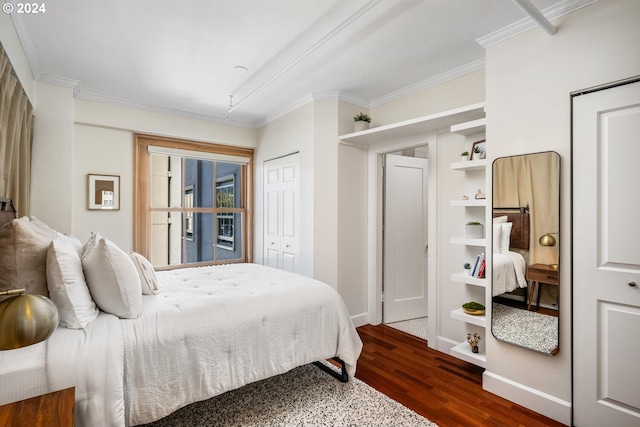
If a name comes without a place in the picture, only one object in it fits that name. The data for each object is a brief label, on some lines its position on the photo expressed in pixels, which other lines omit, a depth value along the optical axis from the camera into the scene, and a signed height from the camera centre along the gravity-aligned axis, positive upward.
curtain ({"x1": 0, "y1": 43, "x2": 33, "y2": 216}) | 1.99 +0.55
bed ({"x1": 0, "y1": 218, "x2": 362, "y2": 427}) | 1.35 -0.69
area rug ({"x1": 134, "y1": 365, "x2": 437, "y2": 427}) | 1.96 -1.30
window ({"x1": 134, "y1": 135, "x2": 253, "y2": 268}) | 3.91 +0.17
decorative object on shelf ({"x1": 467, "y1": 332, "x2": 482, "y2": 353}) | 2.59 -1.05
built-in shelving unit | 2.51 -0.23
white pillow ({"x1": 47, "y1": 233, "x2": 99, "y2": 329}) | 1.47 -0.36
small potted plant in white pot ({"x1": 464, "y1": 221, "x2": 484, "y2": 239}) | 2.62 -0.13
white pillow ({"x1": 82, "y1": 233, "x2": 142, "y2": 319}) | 1.66 -0.37
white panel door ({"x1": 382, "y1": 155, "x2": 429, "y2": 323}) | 3.83 -0.31
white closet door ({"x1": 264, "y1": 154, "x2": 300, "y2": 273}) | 3.88 +0.01
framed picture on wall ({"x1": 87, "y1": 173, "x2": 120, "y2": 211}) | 3.52 +0.25
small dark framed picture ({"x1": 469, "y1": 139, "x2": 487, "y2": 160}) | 2.62 +0.55
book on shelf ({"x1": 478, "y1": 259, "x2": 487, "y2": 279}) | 2.57 -0.45
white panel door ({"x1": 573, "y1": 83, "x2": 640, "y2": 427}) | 1.74 -0.25
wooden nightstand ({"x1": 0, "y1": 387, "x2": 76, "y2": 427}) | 0.99 -0.66
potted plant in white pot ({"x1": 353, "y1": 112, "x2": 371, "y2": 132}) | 3.46 +1.02
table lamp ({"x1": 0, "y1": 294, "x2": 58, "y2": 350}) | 0.98 -0.35
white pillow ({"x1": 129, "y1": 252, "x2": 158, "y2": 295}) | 2.06 -0.41
